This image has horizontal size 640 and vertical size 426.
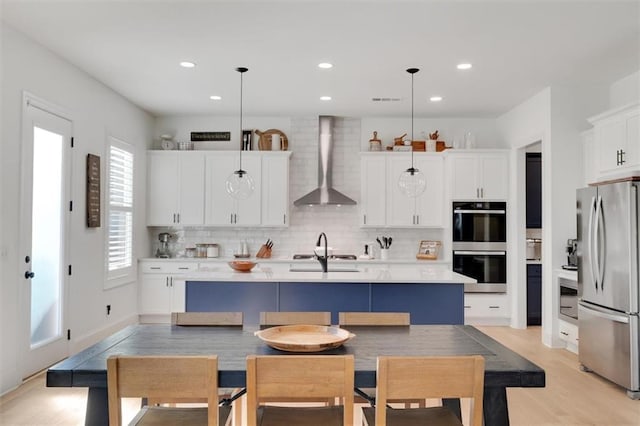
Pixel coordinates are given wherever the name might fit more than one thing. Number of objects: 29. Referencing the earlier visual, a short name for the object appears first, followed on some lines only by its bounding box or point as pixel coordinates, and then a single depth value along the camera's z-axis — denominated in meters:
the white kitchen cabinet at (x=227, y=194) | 6.88
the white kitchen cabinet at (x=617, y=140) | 4.29
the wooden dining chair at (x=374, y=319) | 2.91
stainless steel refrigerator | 3.84
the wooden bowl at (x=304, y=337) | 2.22
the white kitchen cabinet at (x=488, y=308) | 6.57
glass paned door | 4.04
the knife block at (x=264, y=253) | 6.91
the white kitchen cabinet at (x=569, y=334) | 5.01
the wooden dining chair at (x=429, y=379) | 1.87
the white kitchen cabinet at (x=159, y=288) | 6.63
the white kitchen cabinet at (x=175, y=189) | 6.91
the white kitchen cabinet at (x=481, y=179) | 6.68
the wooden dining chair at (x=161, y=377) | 1.87
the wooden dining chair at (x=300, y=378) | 1.87
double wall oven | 6.61
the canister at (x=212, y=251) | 6.98
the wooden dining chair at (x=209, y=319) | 2.87
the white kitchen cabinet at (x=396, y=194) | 6.90
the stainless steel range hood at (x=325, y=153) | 7.06
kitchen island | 4.30
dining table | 1.96
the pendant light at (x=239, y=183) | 4.87
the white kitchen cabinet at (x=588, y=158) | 5.16
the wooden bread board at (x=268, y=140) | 7.04
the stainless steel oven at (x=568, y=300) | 4.99
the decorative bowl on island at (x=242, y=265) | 4.48
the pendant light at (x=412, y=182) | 5.06
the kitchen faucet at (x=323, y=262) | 4.68
